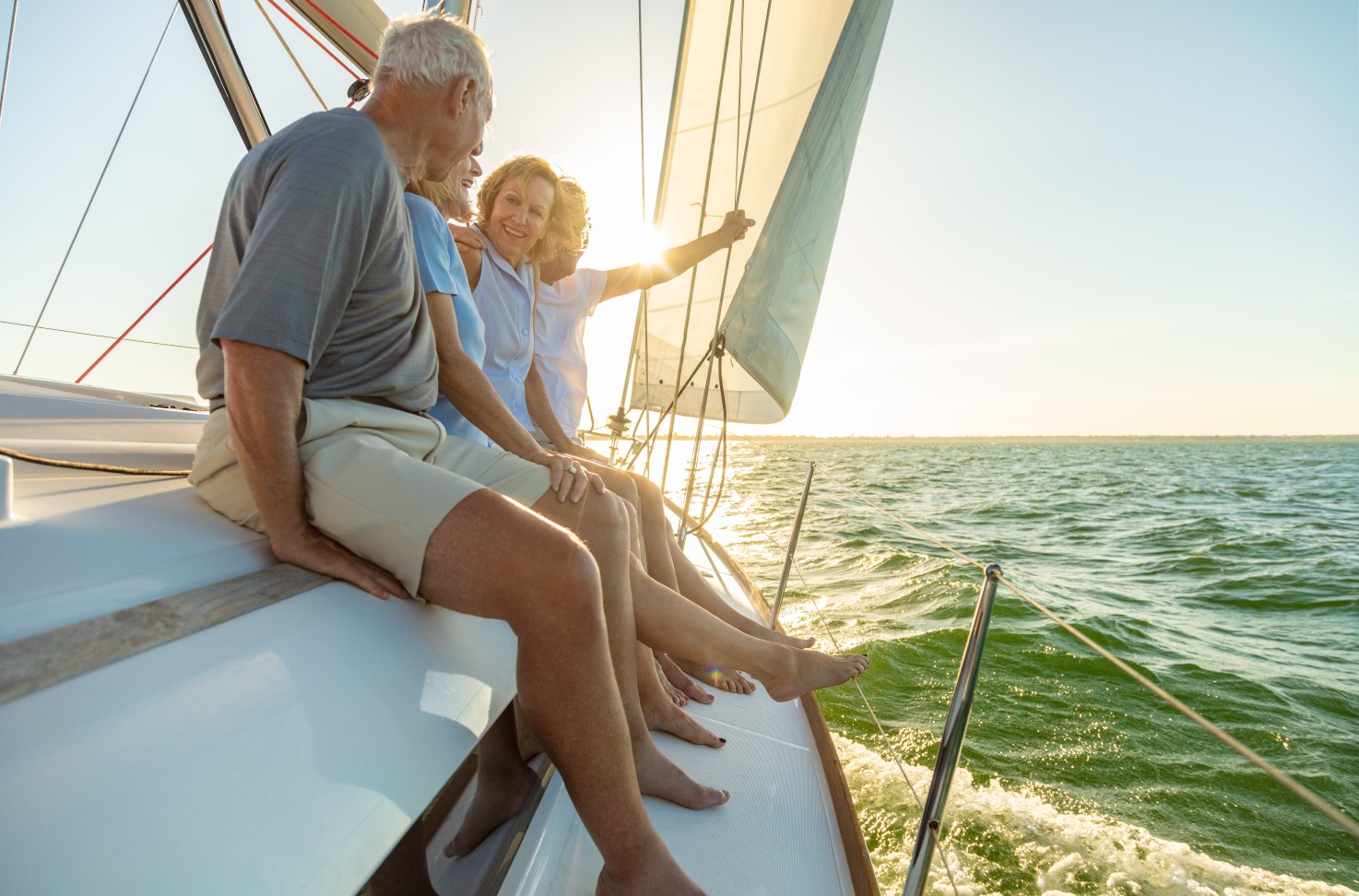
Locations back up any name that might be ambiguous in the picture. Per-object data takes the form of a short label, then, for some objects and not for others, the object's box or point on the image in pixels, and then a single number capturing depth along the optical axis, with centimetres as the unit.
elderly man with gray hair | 80
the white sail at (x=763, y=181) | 243
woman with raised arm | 161
